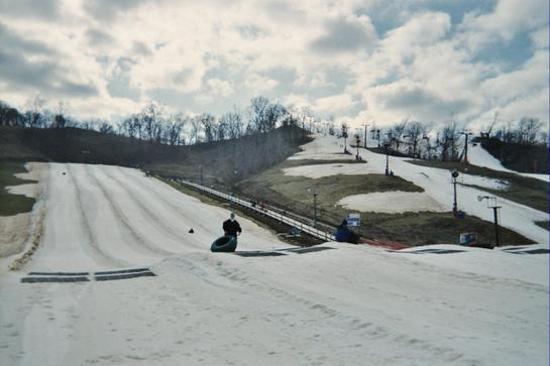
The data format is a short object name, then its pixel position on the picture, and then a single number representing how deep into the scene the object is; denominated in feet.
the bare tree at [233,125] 473.59
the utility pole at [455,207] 145.19
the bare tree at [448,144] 364.83
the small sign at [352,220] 71.89
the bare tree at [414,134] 409.47
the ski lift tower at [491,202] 162.57
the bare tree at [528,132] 424.05
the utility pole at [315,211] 135.13
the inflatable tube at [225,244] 60.90
